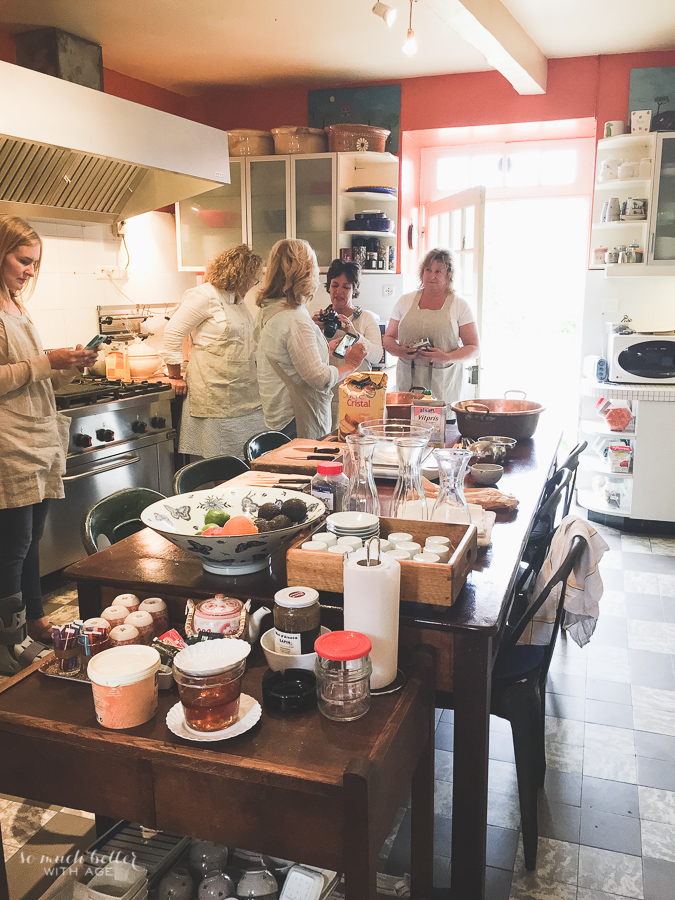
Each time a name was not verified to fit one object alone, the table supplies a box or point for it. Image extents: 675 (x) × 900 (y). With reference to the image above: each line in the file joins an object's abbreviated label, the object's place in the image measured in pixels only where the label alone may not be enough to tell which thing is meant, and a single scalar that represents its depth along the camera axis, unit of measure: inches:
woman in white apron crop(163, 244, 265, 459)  150.3
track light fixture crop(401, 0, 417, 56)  115.5
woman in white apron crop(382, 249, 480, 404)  164.6
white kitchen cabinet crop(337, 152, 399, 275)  208.8
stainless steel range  143.9
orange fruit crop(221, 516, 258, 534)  59.9
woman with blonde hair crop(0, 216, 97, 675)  105.0
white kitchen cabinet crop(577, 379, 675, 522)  174.2
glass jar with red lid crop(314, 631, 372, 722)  45.7
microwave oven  173.3
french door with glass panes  193.8
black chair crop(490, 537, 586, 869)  71.5
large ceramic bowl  59.4
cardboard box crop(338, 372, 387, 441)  100.3
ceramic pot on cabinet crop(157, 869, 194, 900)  56.6
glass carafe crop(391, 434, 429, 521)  67.4
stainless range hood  129.1
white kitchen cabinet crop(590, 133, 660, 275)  183.9
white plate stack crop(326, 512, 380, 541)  60.1
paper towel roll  49.2
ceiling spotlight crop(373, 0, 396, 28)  114.7
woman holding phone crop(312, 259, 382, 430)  167.0
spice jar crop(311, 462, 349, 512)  72.3
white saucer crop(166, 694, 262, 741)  43.9
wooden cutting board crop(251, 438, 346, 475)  94.2
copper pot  115.2
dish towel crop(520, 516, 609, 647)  76.2
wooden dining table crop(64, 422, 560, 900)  54.2
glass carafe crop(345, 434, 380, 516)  68.1
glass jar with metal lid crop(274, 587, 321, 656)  50.2
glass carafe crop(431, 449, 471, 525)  66.8
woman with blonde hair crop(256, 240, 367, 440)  132.3
